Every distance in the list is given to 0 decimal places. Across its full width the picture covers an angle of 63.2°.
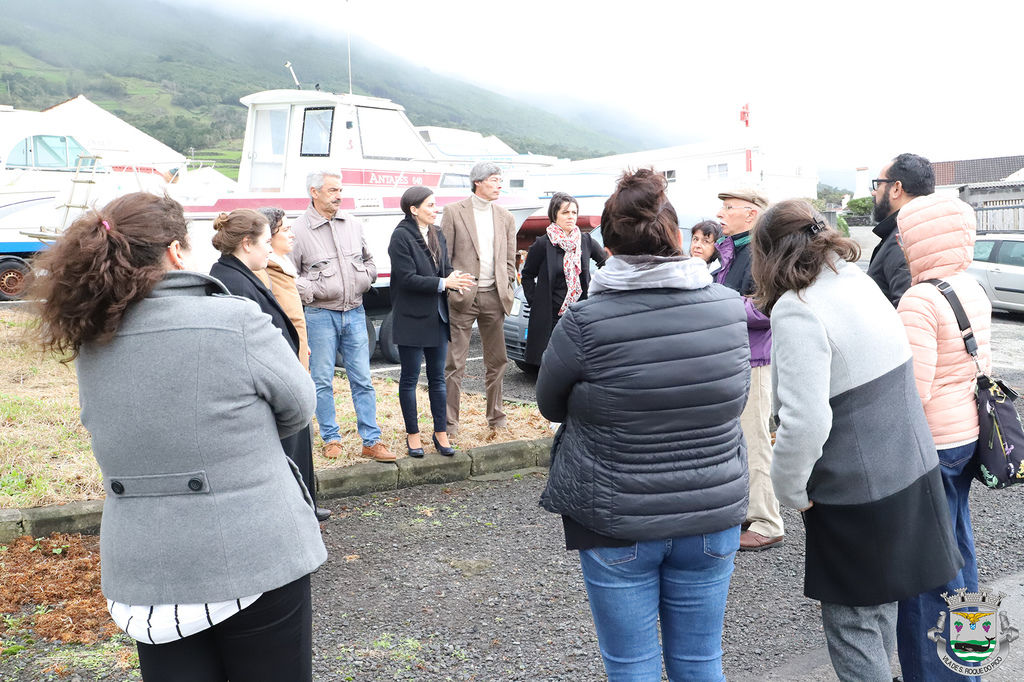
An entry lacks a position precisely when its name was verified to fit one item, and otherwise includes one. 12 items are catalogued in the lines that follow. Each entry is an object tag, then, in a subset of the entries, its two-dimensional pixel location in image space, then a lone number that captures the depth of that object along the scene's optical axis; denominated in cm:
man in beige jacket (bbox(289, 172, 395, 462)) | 602
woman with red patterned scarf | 665
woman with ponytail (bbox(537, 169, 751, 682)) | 235
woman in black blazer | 598
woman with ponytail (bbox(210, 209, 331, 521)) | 392
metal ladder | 1423
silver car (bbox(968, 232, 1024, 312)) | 1566
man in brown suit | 664
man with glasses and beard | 414
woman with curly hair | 201
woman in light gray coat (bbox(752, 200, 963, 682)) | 257
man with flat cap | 468
